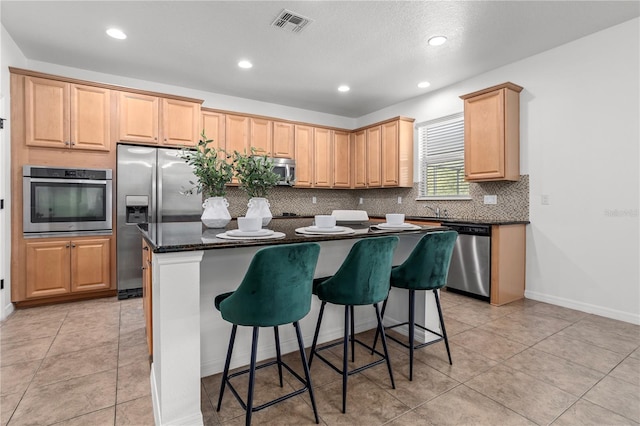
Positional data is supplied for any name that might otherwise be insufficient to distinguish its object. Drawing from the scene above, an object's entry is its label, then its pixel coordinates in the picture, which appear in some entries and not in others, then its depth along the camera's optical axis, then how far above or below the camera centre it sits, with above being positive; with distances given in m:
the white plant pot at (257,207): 2.10 +0.04
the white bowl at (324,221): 1.94 -0.05
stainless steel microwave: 5.14 +0.73
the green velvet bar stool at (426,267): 2.02 -0.35
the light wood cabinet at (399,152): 5.11 +0.96
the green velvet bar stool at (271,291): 1.41 -0.36
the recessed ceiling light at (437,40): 3.24 +1.77
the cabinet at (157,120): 3.88 +1.17
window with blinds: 4.57 +0.81
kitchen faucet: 4.76 +0.03
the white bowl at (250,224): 1.75 -0.06
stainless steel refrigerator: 3.73 +0.20
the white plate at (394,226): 2.23 -0.10
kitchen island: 1.46 -0.49
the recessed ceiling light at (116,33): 3.09 +1.76
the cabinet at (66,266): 3.40 -0.59
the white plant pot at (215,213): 2.17 +0.00
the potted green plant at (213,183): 2.11 +0.20
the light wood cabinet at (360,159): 5.79 +0.98
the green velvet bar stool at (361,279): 1.71 -0.36
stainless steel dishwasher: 3.54 -0.57
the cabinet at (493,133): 3.66 +0.94
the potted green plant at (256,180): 2.08 +0.21
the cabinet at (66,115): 3.43 +1.10
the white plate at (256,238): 1.59 -0.12
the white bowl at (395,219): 2.33 -0.05
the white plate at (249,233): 1.68 -0.11
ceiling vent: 2.86 +1.78
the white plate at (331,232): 1.85 -0.11
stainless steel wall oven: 3.38 +0.15
